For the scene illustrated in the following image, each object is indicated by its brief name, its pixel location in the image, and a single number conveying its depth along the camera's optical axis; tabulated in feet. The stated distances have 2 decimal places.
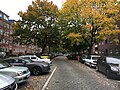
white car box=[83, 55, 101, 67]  32.14
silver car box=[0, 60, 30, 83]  14.74
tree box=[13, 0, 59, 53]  68.98
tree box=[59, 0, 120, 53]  48.01
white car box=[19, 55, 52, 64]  35.31
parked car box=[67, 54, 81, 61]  72.81
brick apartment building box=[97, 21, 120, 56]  62.66
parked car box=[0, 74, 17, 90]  9.05
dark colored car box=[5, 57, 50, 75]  21.85
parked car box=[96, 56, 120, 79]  19.26
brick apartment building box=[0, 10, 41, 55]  97.97
